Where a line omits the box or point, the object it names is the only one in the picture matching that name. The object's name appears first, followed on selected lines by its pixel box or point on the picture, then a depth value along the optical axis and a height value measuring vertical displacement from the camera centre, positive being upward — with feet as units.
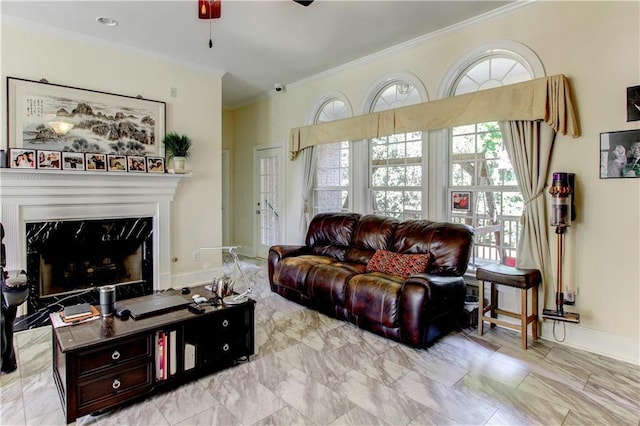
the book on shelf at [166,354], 7.09 -3.00
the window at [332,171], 16.66 +1.76
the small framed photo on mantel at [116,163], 13.26 +1.71
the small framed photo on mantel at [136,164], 13.74 +1.73
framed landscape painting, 11.68 +3.22
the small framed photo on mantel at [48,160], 11.80 +1.63
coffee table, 6.22 -2.92
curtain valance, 9.58 +3.14
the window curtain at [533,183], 10.07 +0.67
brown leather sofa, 9.36 -2.09
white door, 19.99 +0.51
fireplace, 11.53 -0.92
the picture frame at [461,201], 12.29 +0.19
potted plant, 14.55 +2.41
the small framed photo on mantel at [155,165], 14.23 +1.75
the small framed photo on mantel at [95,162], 12.77 +1.68
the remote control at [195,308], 7.72 -2.26
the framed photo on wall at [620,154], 8.73 +1.31
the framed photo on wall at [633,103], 8.64 +2.53
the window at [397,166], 13.78 +1.64
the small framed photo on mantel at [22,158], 11.36 +1.62
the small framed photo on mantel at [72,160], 12.30 +1.67
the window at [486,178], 11.31 +0.96
